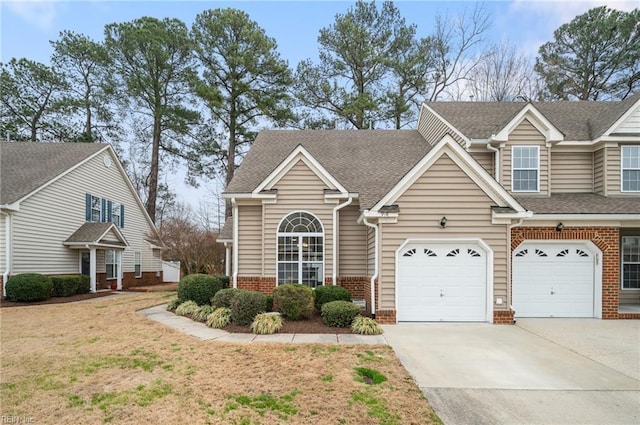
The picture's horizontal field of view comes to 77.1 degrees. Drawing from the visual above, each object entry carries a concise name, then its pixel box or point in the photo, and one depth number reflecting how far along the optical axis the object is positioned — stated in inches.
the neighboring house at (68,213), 658.2
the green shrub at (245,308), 394.0
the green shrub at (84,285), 736.0
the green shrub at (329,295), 442.9
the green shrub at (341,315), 390.0
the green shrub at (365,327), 366.9
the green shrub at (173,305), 499.8
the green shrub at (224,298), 434.9
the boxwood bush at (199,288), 491.5
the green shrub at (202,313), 429.7
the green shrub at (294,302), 408.5
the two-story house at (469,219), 423.2
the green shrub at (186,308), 463.5
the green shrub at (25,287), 611.2
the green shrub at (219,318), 392.2
